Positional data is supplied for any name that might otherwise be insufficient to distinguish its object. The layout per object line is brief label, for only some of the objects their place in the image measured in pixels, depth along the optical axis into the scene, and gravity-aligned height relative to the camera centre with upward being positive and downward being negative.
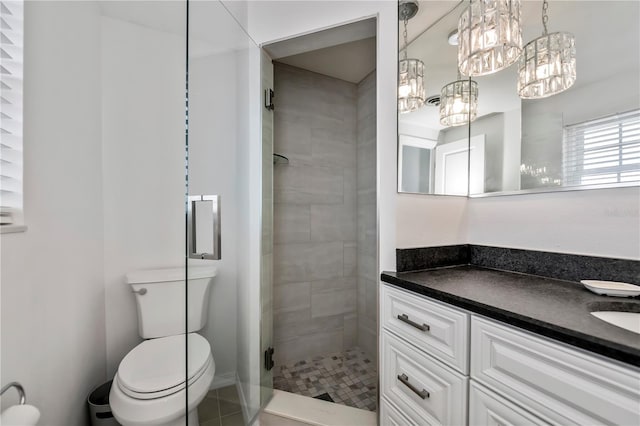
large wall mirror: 0.89 +0.41
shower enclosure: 1.00 +0.08
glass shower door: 0.99 +0.05
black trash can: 1.23 -1.05
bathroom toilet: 0.99 -0.77
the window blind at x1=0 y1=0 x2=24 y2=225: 0.89 +0.38
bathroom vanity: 0.52 -0.39
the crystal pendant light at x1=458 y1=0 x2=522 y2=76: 0.99 +0.74
